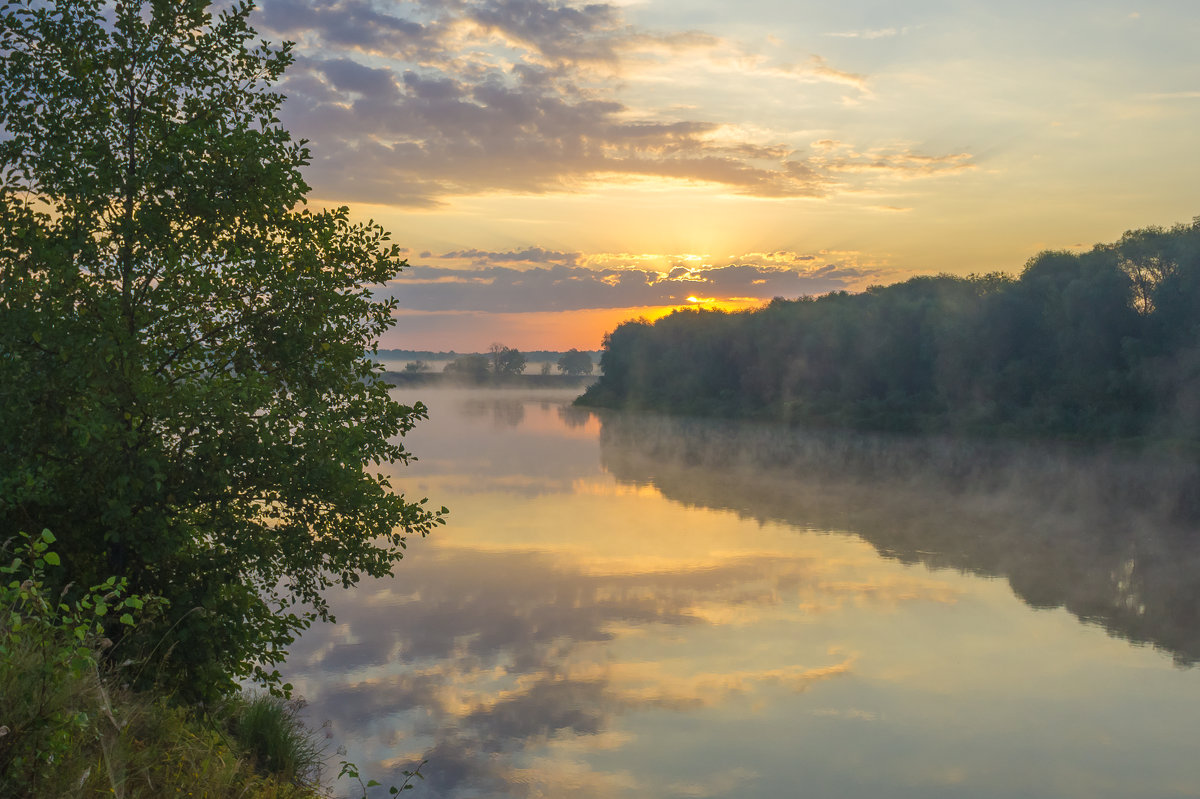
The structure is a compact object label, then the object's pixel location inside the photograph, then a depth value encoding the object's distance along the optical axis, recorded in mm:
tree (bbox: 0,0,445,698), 12359
